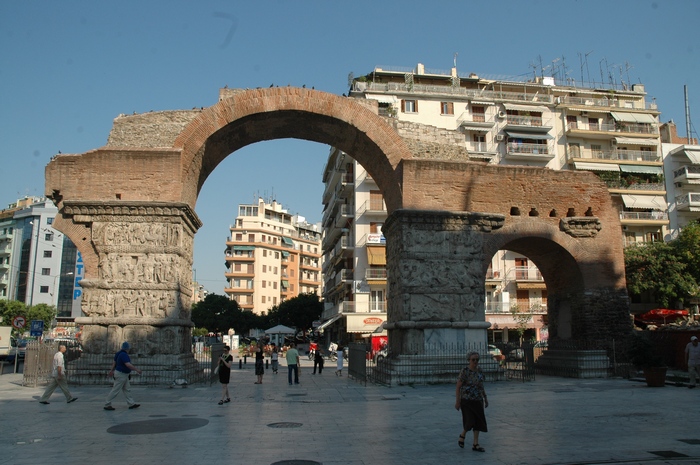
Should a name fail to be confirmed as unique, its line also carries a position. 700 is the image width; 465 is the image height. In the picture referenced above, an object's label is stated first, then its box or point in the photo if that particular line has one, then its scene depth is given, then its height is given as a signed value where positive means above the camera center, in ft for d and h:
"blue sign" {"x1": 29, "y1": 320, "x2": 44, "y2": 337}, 69.52 +0.21
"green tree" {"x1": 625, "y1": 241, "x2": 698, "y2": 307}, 110.93 +11.34
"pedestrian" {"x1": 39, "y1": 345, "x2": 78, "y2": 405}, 38.60 -3.35
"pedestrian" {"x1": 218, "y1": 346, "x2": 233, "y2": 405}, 39.75 -2.92
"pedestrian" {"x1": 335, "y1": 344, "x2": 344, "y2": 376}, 67.22 -3.68
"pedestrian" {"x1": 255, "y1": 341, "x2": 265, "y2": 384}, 56.70 -3.69
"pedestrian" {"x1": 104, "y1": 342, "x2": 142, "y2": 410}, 36.70 -2.72
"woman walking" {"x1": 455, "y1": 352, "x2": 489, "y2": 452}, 23.77 -2.90
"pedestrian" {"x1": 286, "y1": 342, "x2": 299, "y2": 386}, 55.93 -3.14
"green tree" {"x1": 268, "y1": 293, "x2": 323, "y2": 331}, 198.70 +6.36
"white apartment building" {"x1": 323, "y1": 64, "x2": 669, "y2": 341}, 126.41 +45.91
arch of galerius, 49.96 +10.34
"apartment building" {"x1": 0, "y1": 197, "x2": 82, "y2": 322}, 224.33 +26.78
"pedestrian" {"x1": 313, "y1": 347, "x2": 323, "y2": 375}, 71.51 -3.65
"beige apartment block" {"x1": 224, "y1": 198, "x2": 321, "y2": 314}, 247.09 +31.97
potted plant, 47.93 -2.59
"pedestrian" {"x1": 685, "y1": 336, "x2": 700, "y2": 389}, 46.77 -2.35
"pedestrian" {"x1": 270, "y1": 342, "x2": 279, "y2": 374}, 74.33 -4.12
